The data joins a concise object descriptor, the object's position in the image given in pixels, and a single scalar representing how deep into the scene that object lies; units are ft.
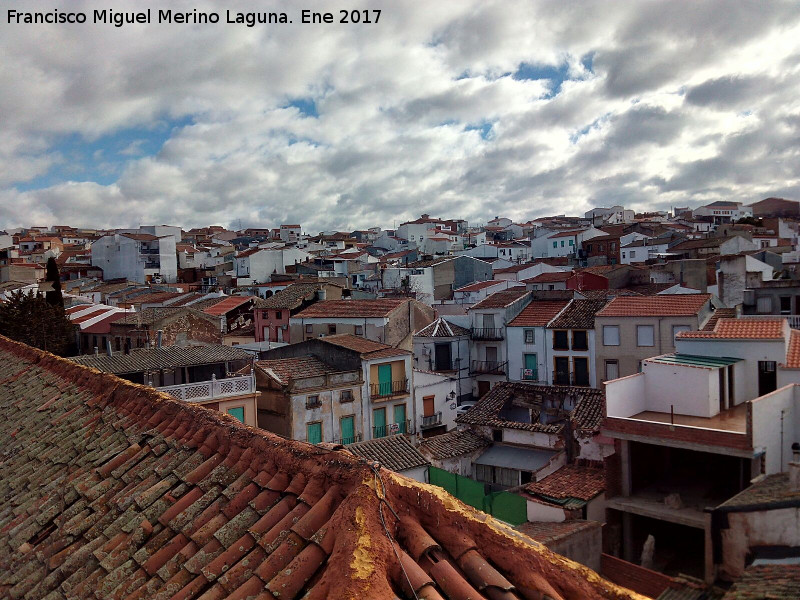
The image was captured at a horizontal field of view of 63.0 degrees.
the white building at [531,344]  122.83
